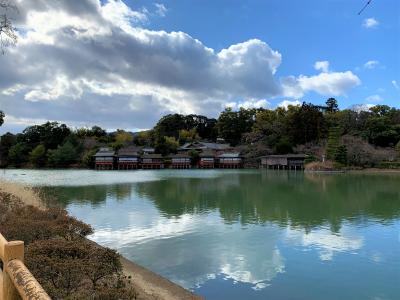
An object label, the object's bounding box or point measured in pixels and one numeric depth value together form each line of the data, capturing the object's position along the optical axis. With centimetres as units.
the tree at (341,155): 4716
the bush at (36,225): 645
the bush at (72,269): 447
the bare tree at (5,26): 1001
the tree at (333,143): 4806
